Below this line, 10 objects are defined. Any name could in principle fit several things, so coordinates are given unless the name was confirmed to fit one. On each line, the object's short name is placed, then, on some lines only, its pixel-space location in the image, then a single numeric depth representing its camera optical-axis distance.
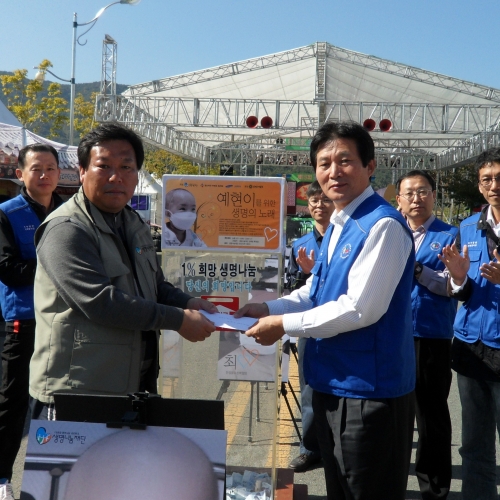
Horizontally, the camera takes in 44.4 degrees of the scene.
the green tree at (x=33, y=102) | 30.28
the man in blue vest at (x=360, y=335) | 2.32
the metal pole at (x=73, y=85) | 23.56
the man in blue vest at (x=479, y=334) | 3.14
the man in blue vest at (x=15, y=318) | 3.64
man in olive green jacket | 2.34
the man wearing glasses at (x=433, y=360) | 3.72
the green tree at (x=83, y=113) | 34.16
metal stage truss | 19.36
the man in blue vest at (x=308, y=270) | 4.45
